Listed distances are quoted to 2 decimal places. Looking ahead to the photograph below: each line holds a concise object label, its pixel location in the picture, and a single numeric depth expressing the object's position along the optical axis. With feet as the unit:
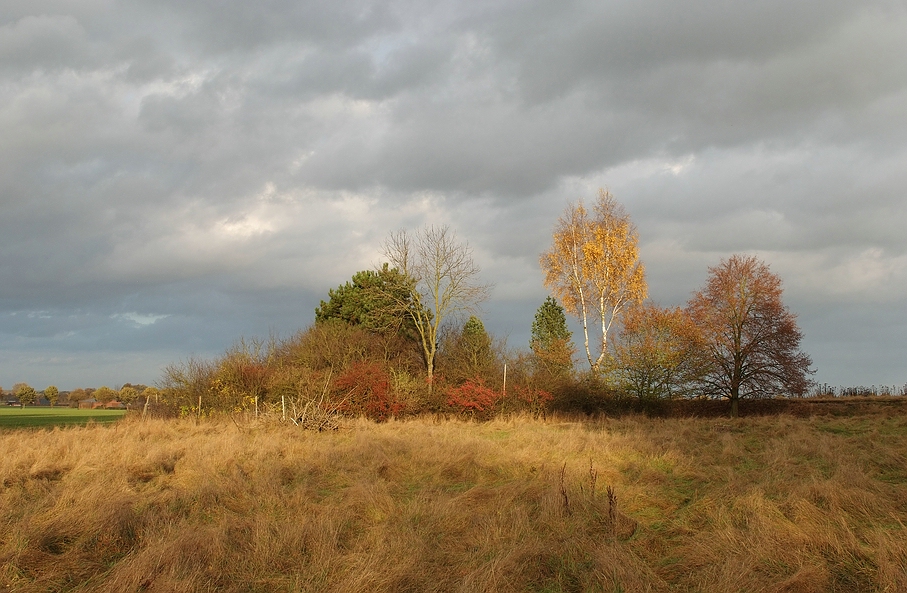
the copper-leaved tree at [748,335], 89.35
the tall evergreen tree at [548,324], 145.48
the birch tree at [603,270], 90.27
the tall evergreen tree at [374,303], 103.14
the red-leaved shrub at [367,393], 81.76
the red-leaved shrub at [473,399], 84.48
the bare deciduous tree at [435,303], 99.04
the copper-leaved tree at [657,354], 86.28
